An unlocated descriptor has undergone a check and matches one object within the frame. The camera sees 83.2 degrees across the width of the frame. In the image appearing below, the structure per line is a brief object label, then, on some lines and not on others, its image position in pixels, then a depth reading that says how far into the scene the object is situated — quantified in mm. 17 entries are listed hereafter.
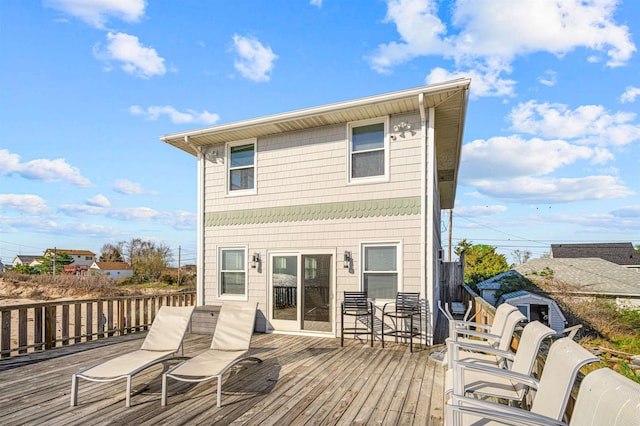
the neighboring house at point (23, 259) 63091
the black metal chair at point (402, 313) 6592
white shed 15891
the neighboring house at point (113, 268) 40250
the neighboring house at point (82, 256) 60744
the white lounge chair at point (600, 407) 1236
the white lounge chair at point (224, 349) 4039
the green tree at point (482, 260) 24734
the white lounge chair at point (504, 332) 3409
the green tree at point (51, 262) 39906
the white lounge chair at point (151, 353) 3959
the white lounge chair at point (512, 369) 2613
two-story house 6980
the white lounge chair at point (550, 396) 1791
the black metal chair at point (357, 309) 7059
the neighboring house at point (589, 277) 17672
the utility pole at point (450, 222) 23125
